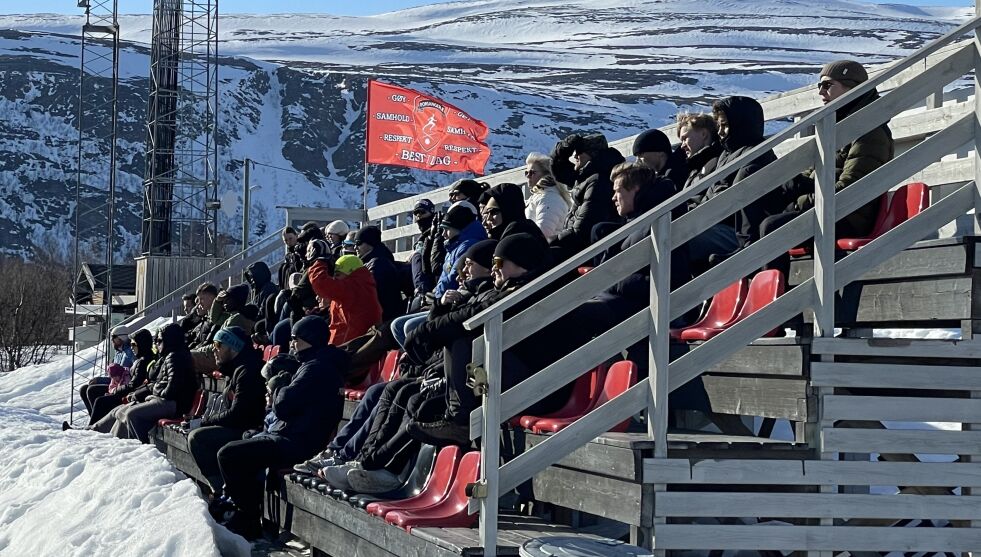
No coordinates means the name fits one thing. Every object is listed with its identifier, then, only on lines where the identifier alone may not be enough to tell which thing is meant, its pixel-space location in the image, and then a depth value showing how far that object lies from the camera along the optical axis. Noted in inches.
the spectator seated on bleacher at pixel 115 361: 666.2
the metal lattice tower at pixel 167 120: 1236.5
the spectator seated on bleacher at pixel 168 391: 529.0
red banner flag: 774.5
